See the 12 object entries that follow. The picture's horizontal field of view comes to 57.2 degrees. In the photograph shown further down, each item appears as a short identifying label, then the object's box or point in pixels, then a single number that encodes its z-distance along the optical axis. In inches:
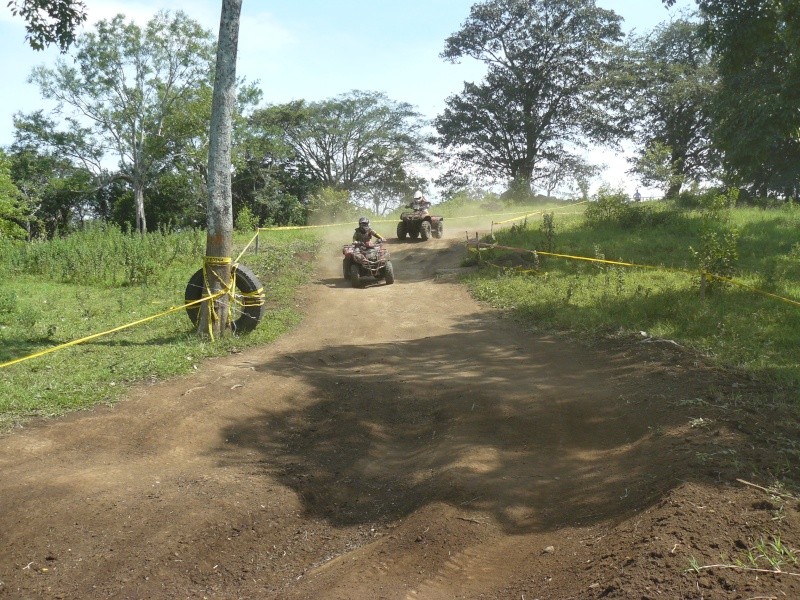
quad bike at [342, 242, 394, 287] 671.1
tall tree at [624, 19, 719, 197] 1462.8
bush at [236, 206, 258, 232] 1040.8
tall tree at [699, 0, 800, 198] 558.3
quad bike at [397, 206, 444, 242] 928.9
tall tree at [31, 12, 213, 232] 1465.3
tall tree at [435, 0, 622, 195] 1581.0
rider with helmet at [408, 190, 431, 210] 941.6
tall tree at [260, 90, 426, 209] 1843.0
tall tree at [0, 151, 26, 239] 1162.0
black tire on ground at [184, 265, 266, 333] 461.0
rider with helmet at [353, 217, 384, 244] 696.3
